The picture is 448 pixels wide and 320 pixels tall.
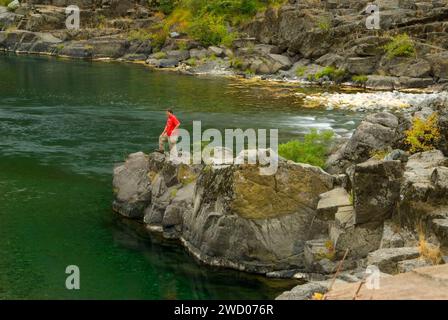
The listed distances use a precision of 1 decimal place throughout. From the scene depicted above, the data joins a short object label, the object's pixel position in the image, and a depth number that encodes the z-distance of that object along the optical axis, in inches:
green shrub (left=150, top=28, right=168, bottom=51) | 3460.6
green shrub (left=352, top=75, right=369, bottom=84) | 2374.5
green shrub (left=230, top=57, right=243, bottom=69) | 2848.9
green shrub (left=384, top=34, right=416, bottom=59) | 2402.8
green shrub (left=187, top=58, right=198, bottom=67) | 2995.8
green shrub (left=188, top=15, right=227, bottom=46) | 3262.8
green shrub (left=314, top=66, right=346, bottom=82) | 2463.1
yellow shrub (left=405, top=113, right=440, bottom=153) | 863.1
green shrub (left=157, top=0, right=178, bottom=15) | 3986.2
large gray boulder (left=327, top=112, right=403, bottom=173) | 1009.5
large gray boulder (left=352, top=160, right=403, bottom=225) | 727.1
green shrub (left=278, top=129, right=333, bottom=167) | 1041.8
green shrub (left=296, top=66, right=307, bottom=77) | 2623.0
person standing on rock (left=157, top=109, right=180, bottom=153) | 1081.4
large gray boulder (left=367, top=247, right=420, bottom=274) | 595.5
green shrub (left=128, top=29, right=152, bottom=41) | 3499.0
